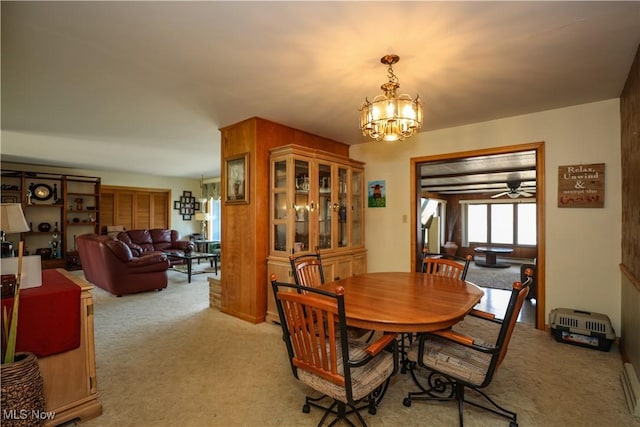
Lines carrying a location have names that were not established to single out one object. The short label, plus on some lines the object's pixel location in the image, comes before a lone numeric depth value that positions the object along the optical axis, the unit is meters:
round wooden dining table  1.59
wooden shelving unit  6.48
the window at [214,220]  9.43
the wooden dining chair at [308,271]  2.36
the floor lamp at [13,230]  1.53
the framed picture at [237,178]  3.55
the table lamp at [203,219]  8.49
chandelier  2.01
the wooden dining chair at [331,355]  1.42
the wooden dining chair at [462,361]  1.54
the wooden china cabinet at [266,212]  3.48
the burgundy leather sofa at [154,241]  7.07
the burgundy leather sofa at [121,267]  4.66
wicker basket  1.42
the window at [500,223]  9.08
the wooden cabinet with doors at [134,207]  8.09
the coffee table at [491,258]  7.76
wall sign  2.97
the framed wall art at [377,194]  4.40
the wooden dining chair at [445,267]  2.62
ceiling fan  6.62
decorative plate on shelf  6.73
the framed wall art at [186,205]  9.32
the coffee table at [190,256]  5.75
